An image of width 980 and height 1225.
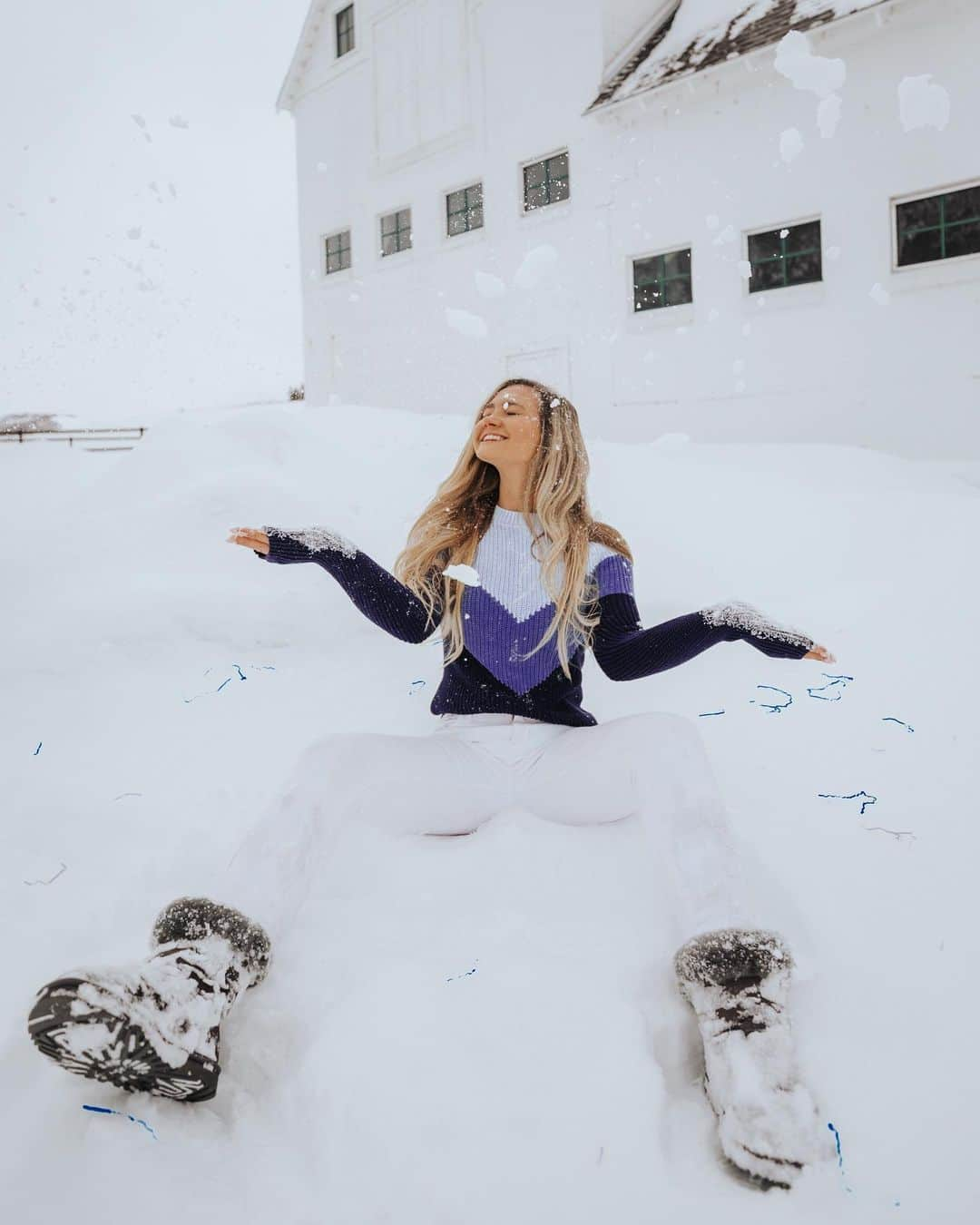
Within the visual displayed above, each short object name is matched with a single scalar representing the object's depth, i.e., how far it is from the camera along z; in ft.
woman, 4.14
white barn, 26.05
